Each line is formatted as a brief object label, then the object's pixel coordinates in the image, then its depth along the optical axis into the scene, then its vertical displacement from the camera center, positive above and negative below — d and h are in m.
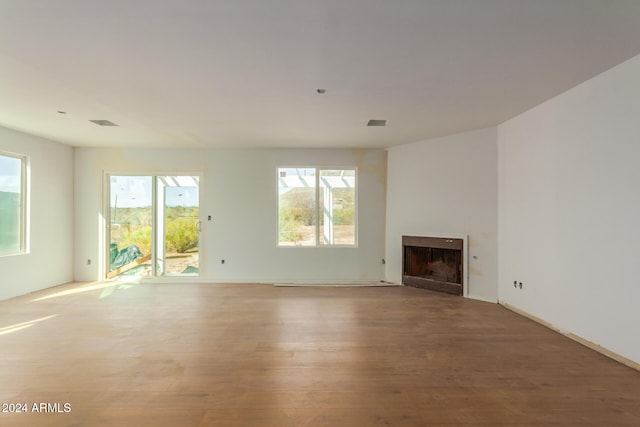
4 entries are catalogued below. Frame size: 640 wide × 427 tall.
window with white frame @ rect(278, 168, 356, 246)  5.76 +0.09
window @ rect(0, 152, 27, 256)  4.48 +0.08
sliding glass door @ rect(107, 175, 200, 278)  5.71 -0.28
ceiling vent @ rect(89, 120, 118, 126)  4.14 +1.22
